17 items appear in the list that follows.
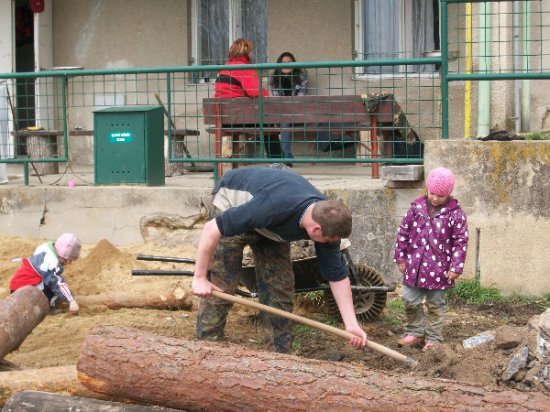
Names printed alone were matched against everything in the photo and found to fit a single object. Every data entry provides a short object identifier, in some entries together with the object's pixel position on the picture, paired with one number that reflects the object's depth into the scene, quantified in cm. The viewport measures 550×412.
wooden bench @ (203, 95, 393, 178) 1364
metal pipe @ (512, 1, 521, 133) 1559
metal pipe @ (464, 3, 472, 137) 1577
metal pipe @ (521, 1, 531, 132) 1591
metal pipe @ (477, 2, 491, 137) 1594
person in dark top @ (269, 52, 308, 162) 1709
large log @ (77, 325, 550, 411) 701
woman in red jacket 1458
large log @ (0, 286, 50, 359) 939
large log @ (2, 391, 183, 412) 750
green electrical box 1415
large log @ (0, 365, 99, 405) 796
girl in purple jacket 1027
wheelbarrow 1075
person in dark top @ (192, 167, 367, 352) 806
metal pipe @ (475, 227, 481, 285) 1229
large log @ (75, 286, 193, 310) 1184
